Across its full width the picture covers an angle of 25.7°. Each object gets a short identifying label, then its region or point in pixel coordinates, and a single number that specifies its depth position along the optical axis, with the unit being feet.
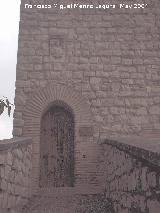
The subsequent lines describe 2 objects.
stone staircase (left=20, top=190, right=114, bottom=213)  18.70
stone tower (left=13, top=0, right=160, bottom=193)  25.73
